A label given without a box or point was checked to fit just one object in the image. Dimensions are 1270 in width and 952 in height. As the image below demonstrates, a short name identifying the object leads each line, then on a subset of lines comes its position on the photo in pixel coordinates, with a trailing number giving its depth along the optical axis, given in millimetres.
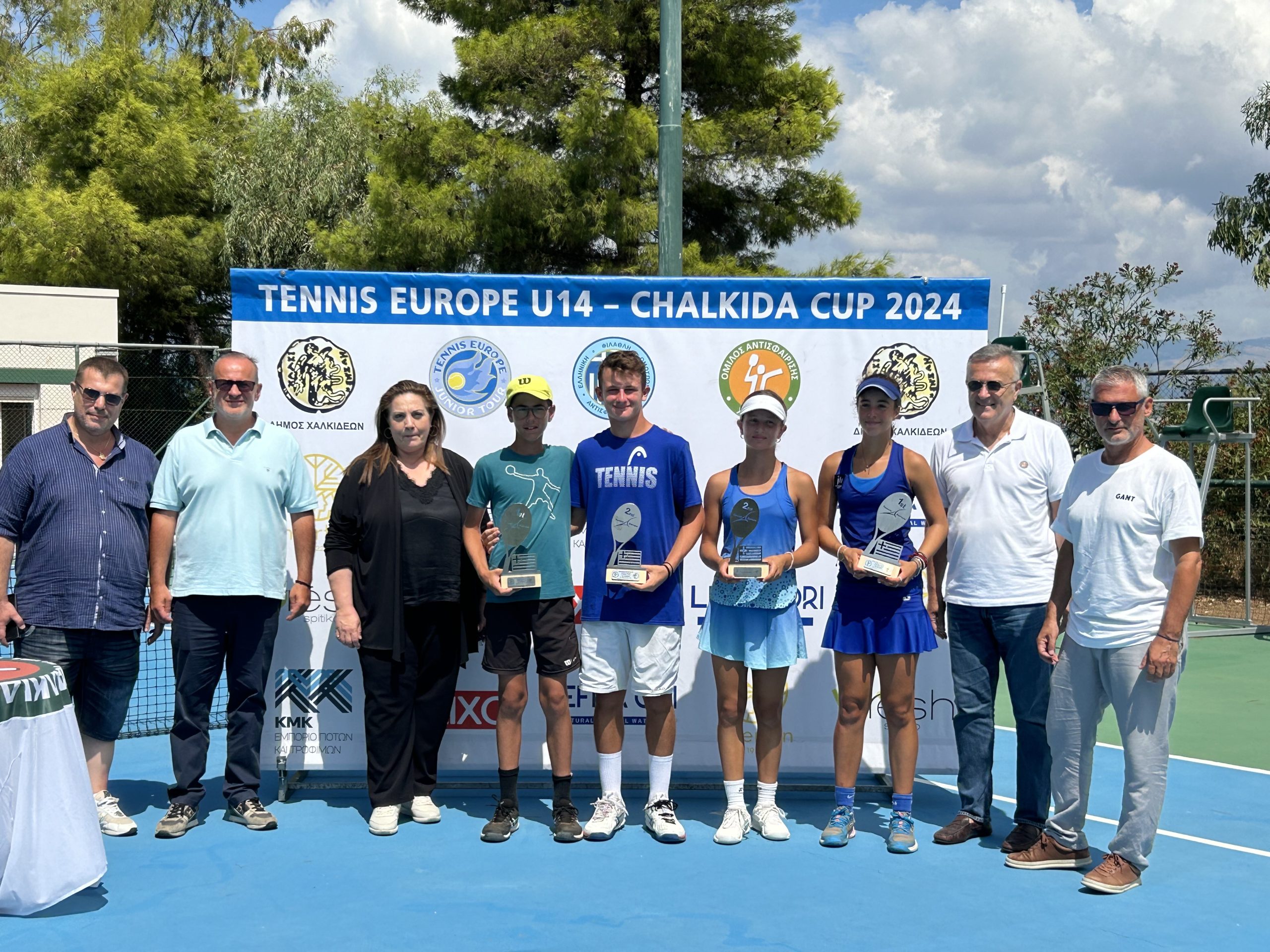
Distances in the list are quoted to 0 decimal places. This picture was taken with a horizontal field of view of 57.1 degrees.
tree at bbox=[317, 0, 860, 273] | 15359
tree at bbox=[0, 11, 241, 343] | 24219
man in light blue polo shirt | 4984
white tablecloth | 4016
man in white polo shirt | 4848
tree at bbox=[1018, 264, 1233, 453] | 13820
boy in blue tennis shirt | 4949
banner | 5512
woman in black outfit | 5074
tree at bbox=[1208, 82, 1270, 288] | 18292
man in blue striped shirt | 4832
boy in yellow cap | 5012
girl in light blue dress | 4926
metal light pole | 6812
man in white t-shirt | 4262
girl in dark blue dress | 4832
